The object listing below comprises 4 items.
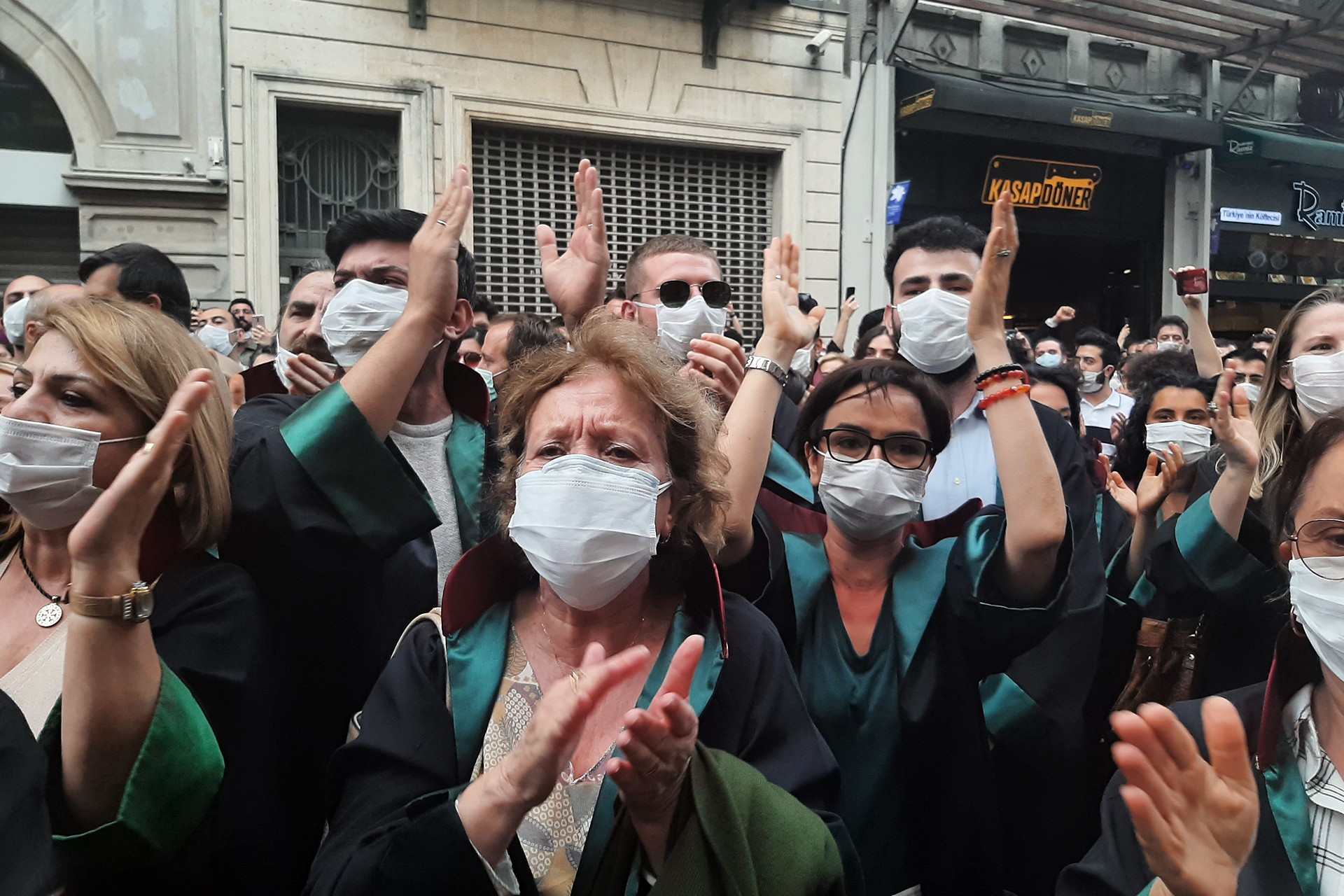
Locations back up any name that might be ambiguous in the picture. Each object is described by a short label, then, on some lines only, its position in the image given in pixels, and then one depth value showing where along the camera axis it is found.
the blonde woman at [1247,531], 2.67
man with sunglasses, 2.63
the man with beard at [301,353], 2.92
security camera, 10.81
